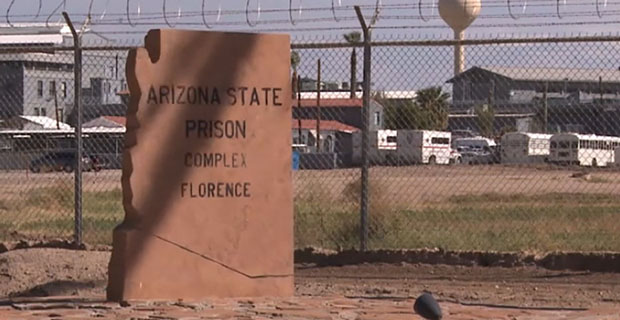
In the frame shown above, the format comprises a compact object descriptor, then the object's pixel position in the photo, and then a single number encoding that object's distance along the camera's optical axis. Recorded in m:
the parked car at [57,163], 23.25
